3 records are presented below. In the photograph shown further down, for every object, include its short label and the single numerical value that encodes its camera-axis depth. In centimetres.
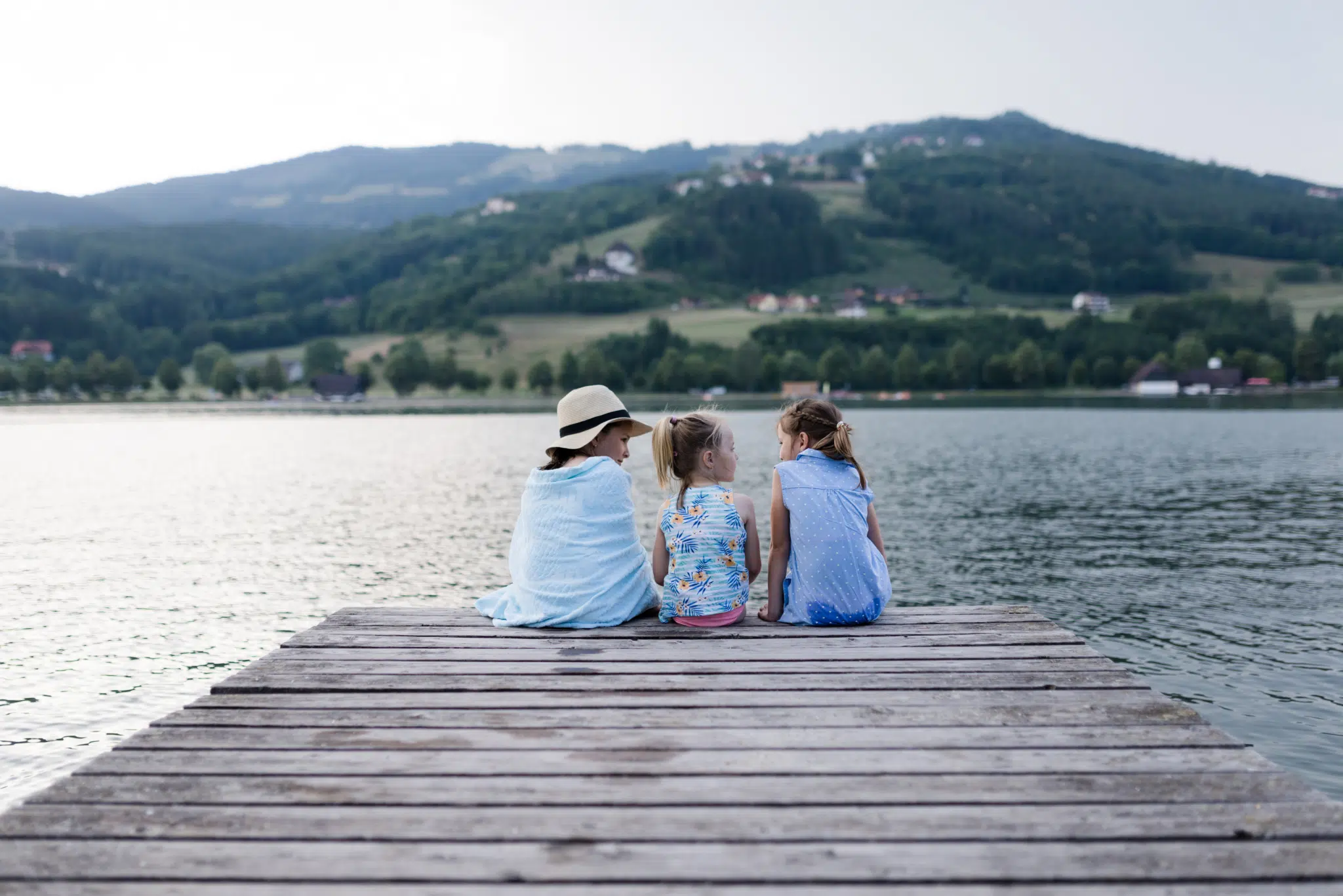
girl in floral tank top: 663
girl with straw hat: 667
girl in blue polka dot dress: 672
